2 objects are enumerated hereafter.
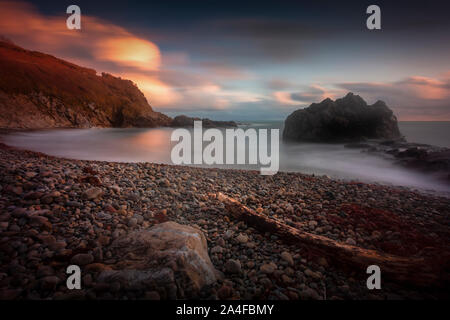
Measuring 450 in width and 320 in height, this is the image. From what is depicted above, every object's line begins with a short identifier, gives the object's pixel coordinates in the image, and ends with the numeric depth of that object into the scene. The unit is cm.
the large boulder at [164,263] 251
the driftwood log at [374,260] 294
